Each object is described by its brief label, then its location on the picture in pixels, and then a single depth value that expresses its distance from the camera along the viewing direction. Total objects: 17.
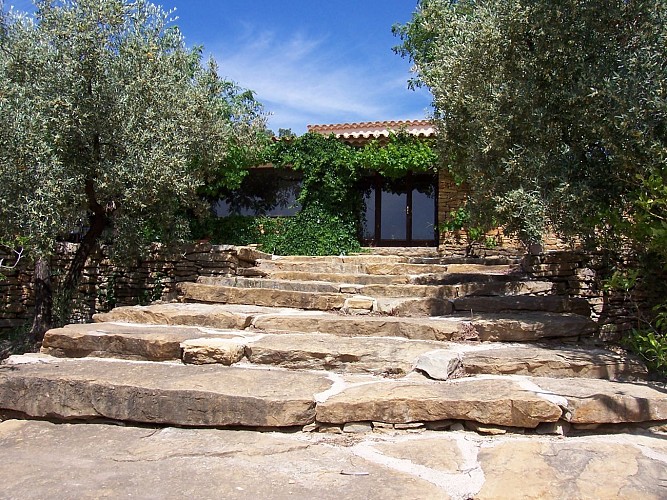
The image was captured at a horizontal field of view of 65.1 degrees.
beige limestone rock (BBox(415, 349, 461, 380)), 3.55
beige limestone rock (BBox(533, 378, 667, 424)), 2.90
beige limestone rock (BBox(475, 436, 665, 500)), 2.20
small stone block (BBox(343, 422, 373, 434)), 2.96
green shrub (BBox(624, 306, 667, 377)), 3.41
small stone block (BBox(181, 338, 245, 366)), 4.00
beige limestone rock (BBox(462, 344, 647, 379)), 3.82
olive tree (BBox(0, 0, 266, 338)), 6.14
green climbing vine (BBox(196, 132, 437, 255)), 12.77
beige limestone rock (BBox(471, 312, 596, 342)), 4.68
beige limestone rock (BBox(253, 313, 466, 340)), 4.66
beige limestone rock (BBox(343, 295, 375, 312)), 5.86
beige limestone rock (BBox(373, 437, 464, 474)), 2.50
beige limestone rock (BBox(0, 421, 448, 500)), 2.22
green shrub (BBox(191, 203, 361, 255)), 12.95
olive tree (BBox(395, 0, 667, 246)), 4.15
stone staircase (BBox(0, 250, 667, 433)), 2.97
